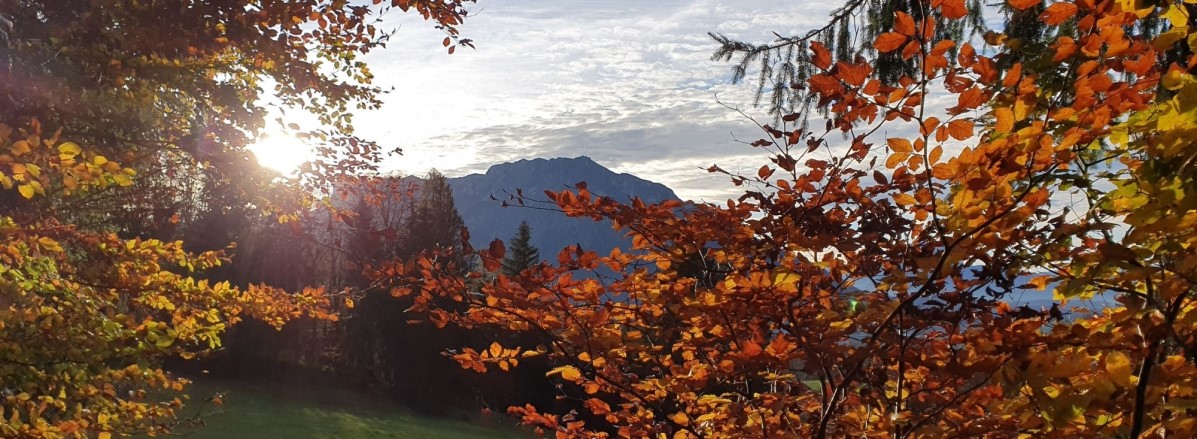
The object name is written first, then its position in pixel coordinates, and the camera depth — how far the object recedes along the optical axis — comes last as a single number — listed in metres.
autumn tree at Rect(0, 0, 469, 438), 3.69
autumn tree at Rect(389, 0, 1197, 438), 1.61
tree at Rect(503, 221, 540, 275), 27.53
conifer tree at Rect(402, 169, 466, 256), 20.79
